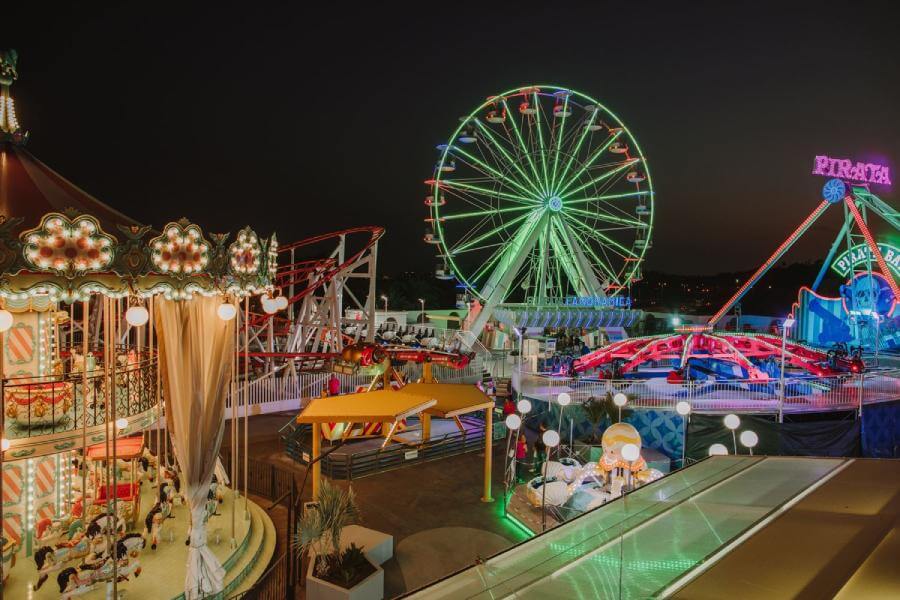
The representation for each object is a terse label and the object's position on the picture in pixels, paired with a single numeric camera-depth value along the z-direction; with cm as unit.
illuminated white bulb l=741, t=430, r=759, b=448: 876
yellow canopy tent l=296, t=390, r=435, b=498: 918
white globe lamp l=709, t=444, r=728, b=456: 959
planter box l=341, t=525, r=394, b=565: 770
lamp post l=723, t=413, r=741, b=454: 949
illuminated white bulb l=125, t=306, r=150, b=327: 577
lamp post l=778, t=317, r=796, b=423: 1238
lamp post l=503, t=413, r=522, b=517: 959
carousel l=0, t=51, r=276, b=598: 550
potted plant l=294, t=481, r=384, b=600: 661
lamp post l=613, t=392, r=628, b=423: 1154
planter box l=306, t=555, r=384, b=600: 650
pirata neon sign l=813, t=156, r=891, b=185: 2302
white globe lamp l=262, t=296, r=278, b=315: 1155
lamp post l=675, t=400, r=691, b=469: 1089
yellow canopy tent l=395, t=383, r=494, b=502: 1048
